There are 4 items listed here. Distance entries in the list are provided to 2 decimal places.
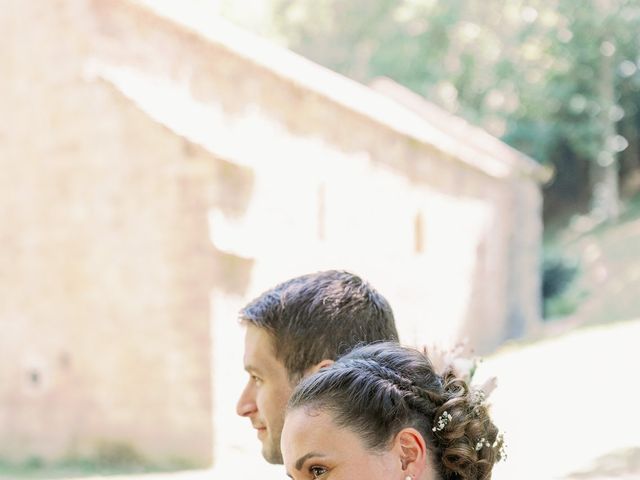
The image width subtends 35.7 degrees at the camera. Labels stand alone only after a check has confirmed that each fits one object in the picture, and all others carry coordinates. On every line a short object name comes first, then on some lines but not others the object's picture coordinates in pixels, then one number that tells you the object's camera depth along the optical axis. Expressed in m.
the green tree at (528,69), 26.38
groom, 2.62
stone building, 11.22
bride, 1.98
